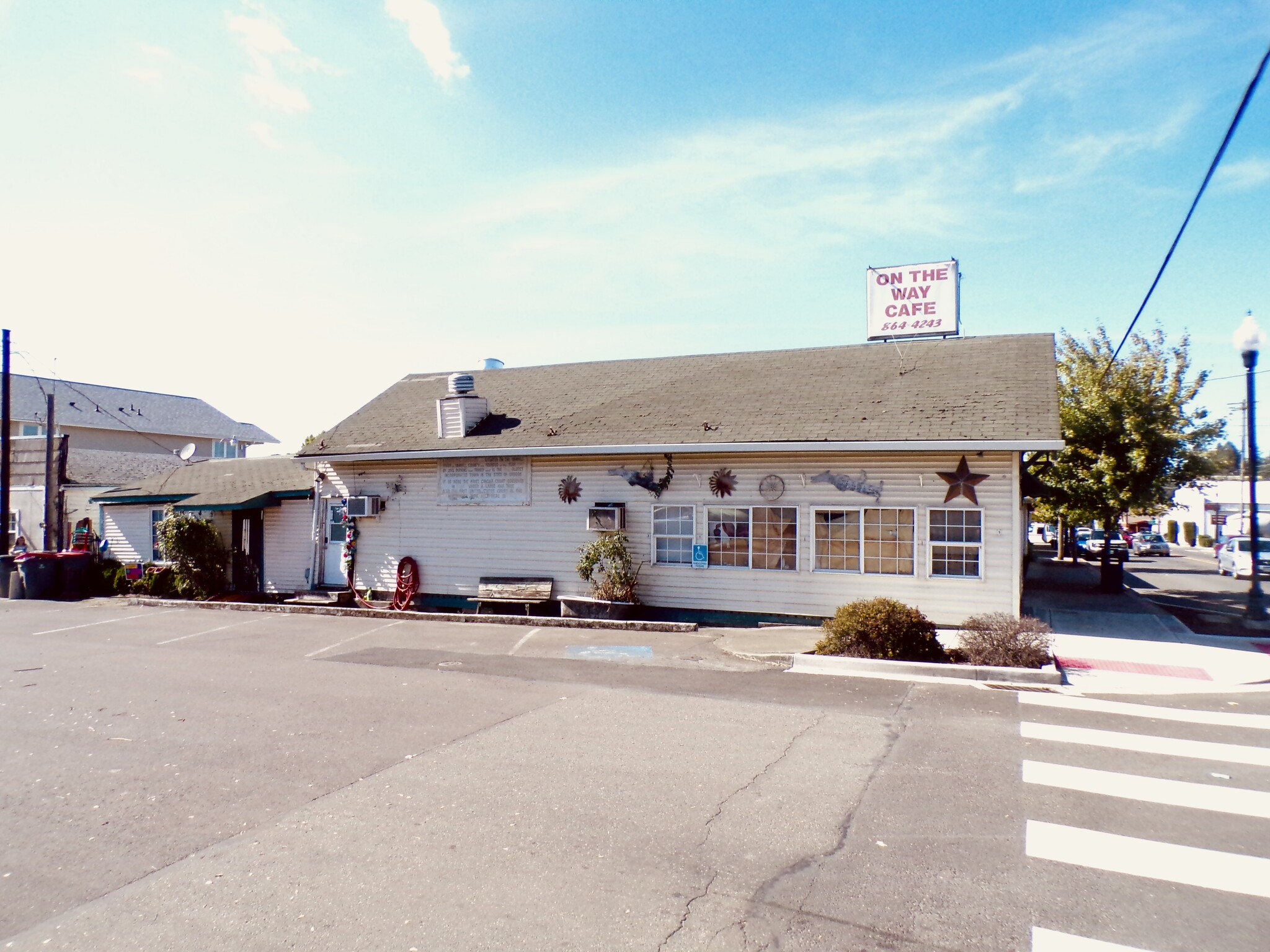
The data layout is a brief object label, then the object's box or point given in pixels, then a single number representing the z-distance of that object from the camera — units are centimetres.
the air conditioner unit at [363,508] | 1884
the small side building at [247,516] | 2091
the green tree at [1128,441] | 2066
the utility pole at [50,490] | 2667
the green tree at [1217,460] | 2219
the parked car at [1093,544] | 3788
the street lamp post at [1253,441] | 1417
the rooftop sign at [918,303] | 2139
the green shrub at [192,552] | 2042
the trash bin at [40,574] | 2216
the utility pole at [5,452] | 2552
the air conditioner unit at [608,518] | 1630
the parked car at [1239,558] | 2734
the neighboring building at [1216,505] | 5166
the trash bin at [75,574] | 2238
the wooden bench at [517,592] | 1703
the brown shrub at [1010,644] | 1075
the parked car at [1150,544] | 4555
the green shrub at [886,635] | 1120
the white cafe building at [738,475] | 1405
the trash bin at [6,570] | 2273
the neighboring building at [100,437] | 2989
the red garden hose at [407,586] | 1850
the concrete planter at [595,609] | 1588
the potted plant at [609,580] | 1596
